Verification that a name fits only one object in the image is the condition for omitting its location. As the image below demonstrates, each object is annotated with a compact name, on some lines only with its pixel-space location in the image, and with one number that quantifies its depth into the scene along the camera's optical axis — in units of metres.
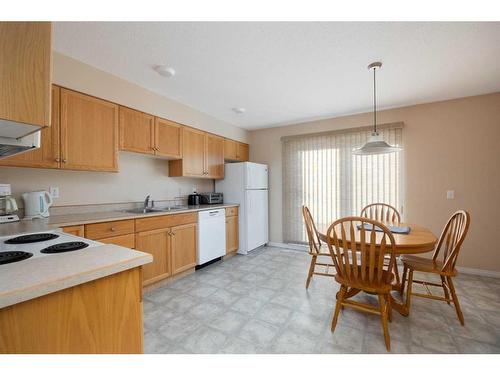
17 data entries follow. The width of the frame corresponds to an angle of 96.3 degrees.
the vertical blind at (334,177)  3.33
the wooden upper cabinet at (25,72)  0.68
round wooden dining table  1.70
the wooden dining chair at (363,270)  1.60
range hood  0.76
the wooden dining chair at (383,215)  2.86
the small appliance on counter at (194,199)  3.58
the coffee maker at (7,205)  1.79
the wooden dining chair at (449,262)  1.81
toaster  3.67
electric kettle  1.96
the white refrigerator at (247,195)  3.76
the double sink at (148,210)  2.71
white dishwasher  3.05
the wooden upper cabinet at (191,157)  3.18
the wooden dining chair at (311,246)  2.43
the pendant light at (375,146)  2.18
